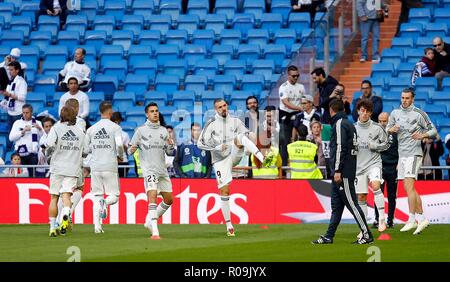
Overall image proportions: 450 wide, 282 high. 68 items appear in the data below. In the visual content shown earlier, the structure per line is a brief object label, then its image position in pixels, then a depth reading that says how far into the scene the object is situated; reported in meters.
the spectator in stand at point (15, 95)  30.84
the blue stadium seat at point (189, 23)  35.34
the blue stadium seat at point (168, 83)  33.31
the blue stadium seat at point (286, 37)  33.97
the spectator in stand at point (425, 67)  31.03
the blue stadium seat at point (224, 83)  32.75
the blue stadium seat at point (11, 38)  35.38
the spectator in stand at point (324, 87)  28.92
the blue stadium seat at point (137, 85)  33.46
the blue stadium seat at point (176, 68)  33.81
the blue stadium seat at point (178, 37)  34.91
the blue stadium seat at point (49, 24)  35.98
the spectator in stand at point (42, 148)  28.17
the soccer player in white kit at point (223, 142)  22.55
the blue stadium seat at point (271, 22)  34.78
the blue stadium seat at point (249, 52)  33.88
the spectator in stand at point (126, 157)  28.56
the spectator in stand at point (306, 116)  28.44
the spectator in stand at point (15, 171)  27.92
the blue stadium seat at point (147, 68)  34.06
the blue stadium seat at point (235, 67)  33.44
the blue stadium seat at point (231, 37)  34.53
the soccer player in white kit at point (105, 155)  23.48
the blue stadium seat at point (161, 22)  35.62
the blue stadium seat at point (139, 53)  34.62
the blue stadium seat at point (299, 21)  34.41
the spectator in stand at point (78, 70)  31.52
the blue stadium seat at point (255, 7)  35.31
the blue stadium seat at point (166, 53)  34.41
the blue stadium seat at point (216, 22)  35.12
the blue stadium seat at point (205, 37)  34.66
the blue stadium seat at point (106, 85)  33.47
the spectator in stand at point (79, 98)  29.06
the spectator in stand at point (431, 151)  27.69
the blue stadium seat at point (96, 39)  35.34
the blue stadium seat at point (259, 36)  34.34
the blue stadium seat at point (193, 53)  34.16
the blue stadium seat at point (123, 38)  35.28
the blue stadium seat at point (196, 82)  32.91
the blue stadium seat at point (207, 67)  33.47
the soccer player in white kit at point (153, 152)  22.09
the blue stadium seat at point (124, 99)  32.69
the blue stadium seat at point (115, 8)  36.44
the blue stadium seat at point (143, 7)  36.40
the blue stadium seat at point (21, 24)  35.93
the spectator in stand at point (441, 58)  30.70
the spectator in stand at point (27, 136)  29.12
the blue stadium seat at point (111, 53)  34.75
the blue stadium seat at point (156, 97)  32.53
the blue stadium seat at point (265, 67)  33.22
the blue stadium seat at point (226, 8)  35.66
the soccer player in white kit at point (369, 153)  23.05
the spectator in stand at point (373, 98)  27.89
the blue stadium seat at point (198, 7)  35.94
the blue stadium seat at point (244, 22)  35.03
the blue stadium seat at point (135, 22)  35.90
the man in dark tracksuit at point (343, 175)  20.00
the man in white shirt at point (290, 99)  29.05
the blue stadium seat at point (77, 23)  35.84
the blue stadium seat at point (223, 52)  34.09
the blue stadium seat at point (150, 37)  35.12
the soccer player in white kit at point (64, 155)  22.86
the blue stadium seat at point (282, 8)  35.28
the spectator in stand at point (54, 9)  36.41
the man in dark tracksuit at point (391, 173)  24.86
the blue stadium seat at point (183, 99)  32.03
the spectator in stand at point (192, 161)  27.69
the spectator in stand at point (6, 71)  31.72
